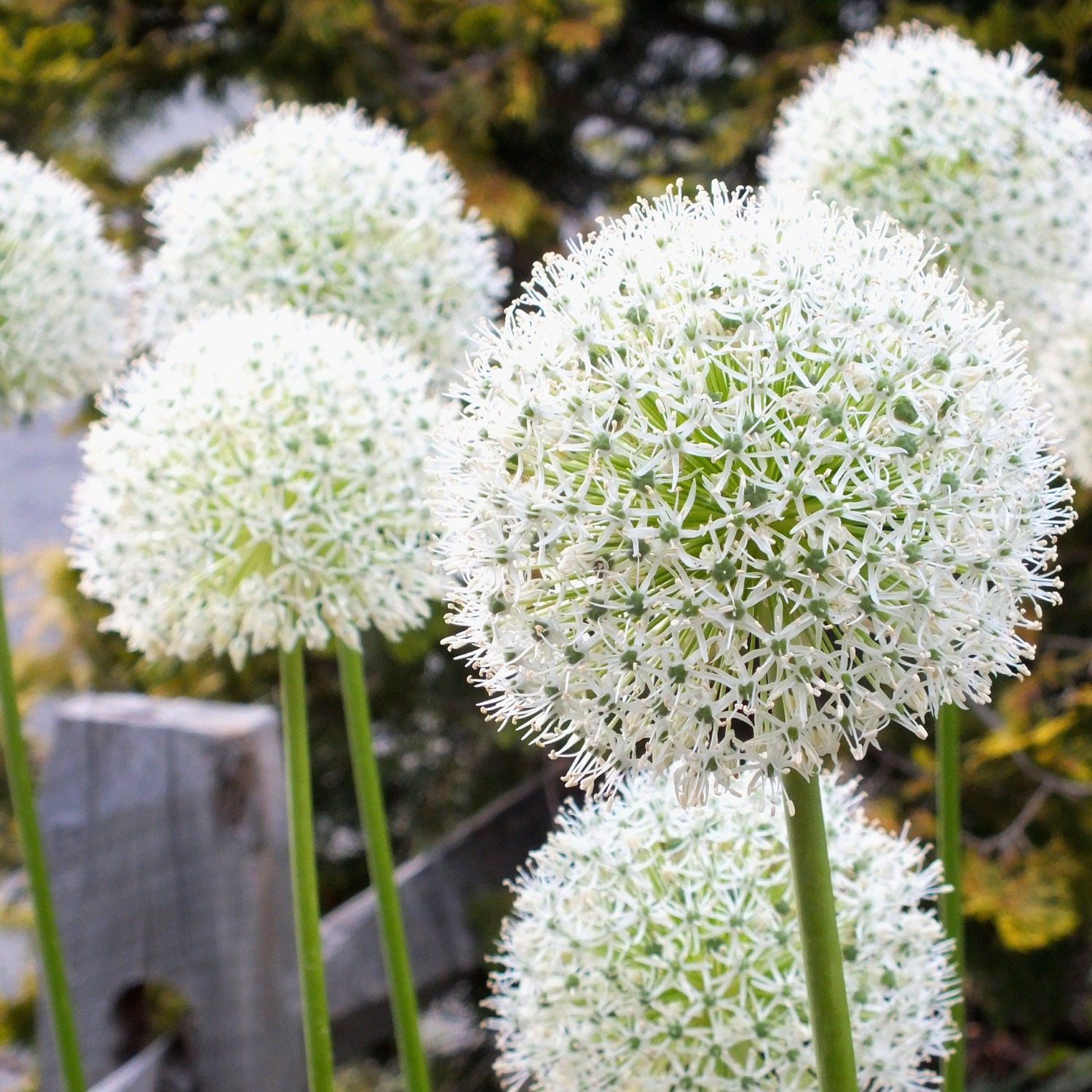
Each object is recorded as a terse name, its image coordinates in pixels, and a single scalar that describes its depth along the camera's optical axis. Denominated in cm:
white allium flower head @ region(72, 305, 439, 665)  106
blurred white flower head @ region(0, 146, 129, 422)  119
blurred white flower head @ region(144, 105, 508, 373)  118
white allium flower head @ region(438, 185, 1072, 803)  88
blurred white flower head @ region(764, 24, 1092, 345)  117
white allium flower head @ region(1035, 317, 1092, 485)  125
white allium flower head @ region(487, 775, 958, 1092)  98
